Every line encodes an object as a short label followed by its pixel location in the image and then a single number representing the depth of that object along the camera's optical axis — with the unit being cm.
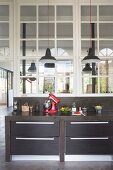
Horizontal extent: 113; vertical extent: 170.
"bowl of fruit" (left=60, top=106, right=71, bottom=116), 466
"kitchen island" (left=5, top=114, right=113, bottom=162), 445
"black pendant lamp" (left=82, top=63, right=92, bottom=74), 516
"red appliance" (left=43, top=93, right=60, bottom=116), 493
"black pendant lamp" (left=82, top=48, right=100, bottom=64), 437
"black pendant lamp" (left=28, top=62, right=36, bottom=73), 530
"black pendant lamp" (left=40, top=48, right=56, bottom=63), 445
